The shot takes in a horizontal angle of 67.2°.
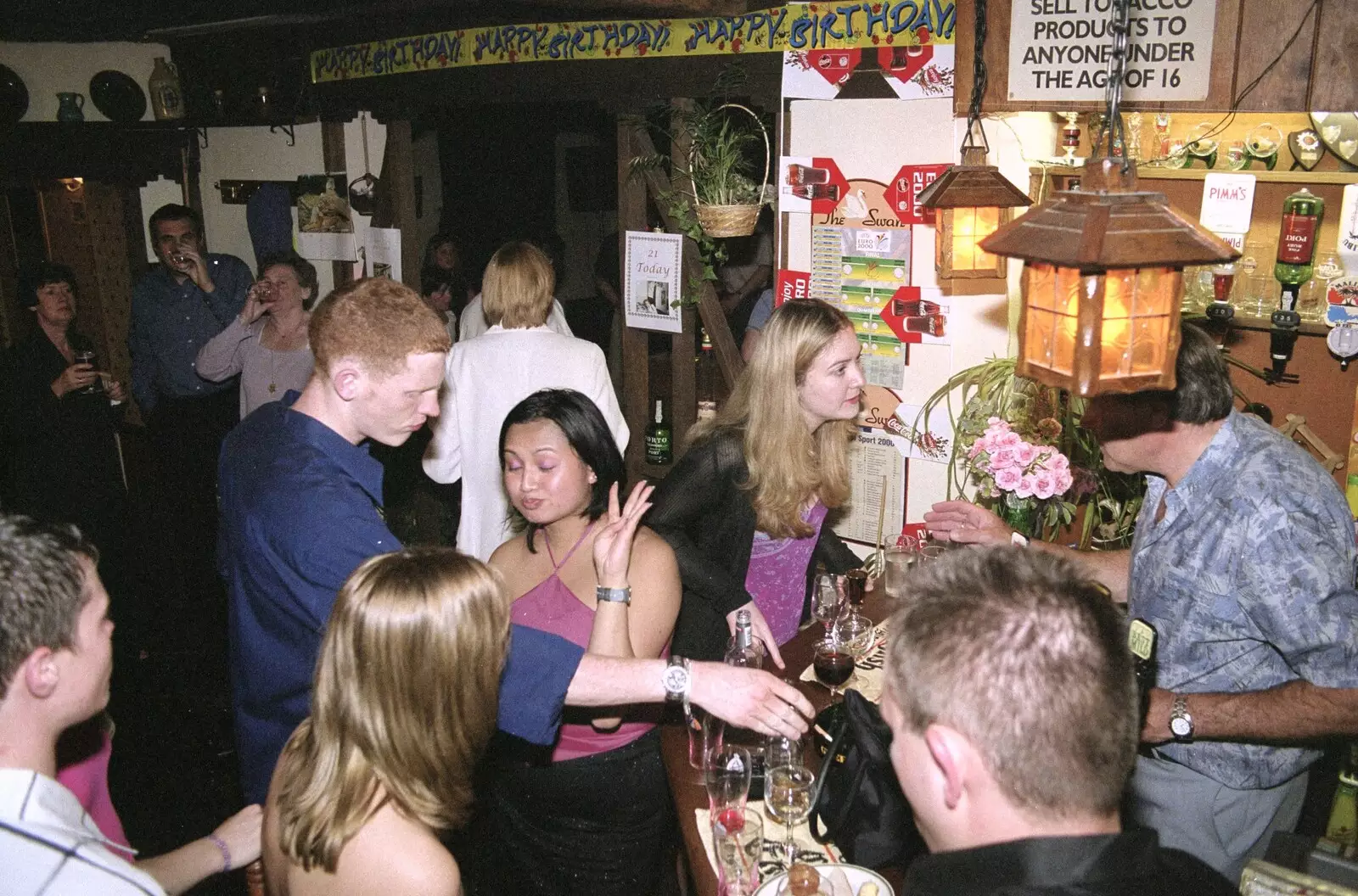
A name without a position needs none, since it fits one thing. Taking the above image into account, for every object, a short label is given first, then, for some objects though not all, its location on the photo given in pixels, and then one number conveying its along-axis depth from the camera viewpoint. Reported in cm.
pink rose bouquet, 294
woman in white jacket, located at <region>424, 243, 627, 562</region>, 424
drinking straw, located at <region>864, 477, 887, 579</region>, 357
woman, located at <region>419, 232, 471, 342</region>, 615
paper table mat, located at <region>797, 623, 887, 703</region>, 264
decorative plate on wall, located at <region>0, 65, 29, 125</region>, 674
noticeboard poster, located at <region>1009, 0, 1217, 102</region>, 304
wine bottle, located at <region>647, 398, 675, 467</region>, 529
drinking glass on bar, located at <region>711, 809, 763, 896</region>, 192
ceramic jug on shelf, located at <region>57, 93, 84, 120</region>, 698
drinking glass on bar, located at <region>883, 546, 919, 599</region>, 298
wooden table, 202
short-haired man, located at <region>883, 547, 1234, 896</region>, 135
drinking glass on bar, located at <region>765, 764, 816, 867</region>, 210
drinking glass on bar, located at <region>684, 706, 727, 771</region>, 224
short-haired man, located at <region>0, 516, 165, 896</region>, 149
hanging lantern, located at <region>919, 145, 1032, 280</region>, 292
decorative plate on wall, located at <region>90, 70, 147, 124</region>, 718
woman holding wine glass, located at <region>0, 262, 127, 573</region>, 490
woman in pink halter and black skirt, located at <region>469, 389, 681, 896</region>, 263
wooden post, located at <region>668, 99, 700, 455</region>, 478
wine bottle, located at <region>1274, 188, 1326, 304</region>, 355
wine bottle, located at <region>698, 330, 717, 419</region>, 514
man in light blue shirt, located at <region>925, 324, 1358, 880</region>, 224
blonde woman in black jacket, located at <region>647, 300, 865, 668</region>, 325
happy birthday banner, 393
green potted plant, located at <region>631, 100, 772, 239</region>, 438
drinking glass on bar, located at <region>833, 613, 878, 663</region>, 283
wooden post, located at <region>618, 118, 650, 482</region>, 497
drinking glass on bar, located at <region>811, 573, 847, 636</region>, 281
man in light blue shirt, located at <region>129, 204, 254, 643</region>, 562
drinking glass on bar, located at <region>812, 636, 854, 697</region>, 257
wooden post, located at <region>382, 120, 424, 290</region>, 605
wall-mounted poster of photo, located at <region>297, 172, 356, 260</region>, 654
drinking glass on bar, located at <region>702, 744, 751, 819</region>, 203
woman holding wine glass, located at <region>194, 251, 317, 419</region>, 491
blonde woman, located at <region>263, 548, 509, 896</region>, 171
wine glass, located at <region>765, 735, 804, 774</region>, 216
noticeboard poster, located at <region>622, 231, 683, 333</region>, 491
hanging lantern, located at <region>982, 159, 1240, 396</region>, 181
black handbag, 195
